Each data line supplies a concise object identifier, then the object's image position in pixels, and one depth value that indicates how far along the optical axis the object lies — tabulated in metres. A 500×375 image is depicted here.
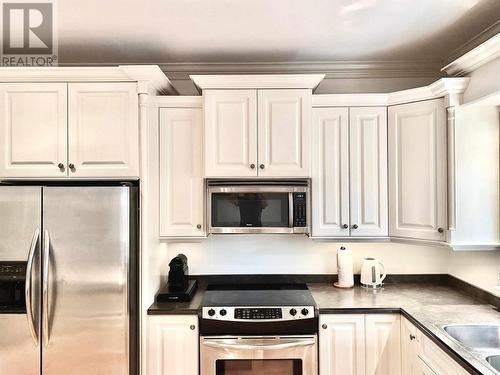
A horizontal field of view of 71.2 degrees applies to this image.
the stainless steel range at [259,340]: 2.09
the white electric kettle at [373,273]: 2.57
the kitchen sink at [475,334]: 1.83
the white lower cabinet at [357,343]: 2.14
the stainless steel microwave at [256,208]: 2.37
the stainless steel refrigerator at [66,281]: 1.99
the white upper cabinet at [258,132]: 2.36
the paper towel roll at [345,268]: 2.57
